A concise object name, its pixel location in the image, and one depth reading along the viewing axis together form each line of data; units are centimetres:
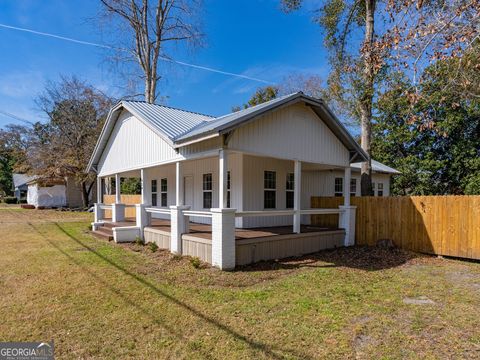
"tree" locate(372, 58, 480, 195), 1997
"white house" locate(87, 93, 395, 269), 807
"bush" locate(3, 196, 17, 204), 4462
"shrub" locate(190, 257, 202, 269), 764
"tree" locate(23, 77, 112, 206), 2662
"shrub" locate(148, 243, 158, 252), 997
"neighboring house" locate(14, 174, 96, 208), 3350
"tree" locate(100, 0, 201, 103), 2150
